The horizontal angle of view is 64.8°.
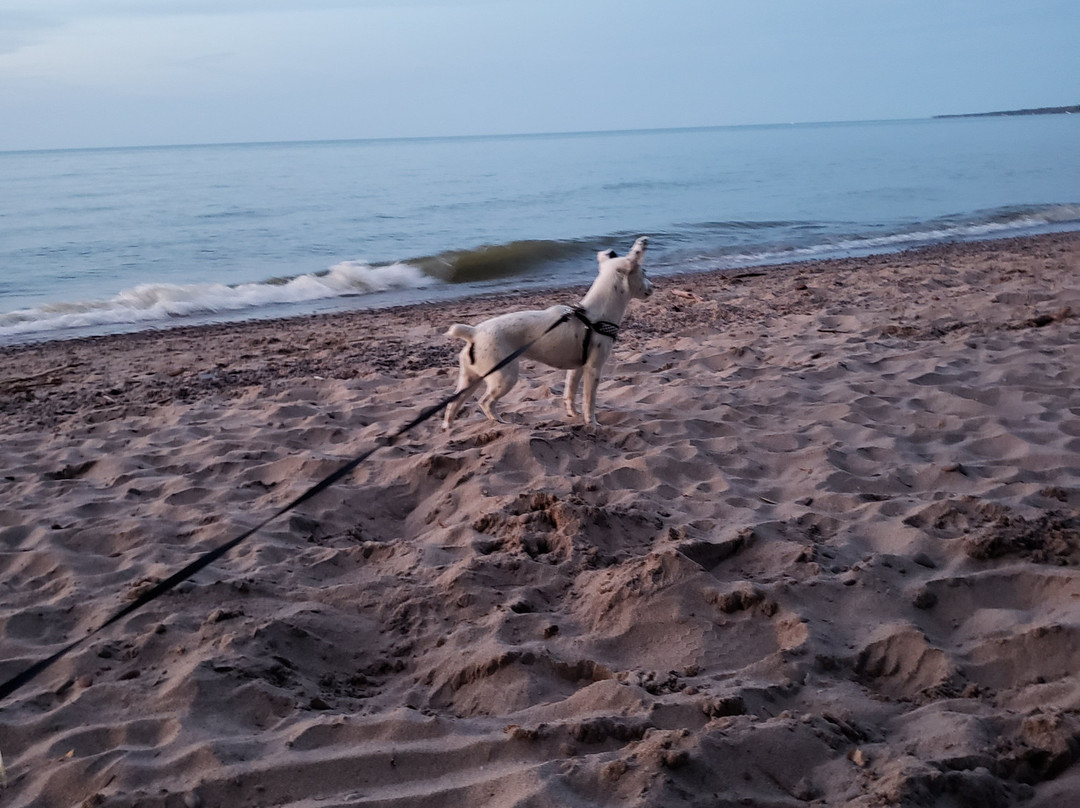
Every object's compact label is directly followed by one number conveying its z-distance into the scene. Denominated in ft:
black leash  6.47
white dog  16.48
